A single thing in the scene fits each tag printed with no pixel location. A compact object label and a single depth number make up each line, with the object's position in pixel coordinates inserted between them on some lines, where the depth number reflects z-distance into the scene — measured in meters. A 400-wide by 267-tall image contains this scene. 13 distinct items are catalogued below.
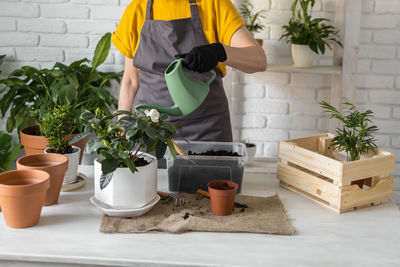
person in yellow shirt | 2.02
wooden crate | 1.39
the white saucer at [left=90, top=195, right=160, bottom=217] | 1.30
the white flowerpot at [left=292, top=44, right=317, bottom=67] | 2.78
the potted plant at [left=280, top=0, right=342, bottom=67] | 2.76
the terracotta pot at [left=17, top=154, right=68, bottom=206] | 1.37
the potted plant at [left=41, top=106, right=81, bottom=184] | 1.51
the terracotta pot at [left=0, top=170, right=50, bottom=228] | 1.21
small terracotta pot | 1.32
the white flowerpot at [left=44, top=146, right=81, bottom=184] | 1.52
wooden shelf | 2.79
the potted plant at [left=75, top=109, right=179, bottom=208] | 1.27
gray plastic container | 1.46
